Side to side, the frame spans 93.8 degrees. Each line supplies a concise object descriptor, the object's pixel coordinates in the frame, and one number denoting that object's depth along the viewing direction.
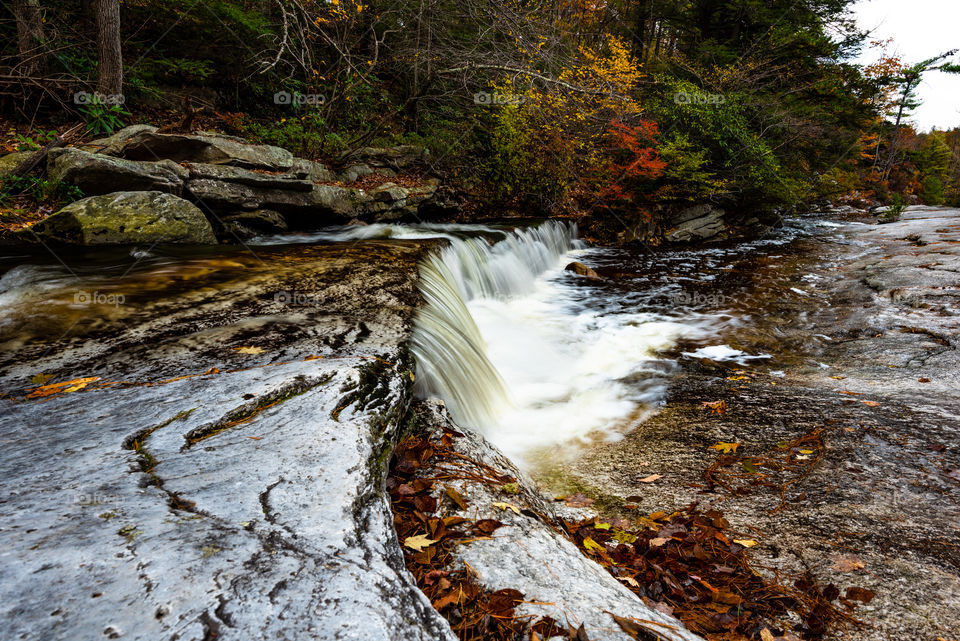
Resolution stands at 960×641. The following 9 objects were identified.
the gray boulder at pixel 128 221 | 5.98
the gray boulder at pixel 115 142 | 7.54
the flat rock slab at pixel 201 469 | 1.07
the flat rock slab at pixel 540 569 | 1.52
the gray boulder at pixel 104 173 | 6.64
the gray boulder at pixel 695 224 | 13.04
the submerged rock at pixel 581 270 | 10.14
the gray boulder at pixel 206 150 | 7.77
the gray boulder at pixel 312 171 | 8.88
